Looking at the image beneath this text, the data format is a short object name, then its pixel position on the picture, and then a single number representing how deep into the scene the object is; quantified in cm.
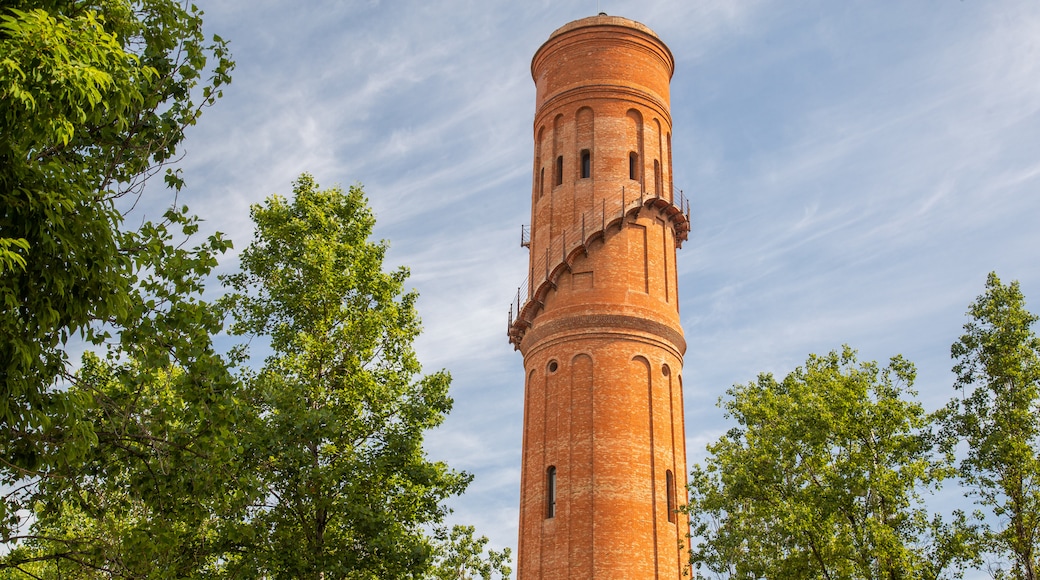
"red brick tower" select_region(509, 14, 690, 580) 2814
